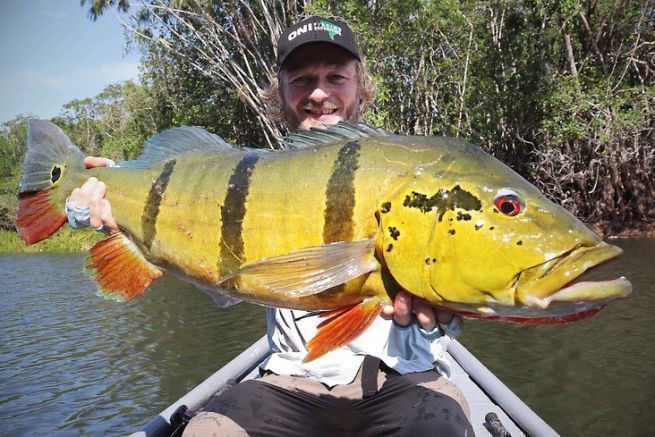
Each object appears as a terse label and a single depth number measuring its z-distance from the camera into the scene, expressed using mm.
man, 744
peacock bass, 521
